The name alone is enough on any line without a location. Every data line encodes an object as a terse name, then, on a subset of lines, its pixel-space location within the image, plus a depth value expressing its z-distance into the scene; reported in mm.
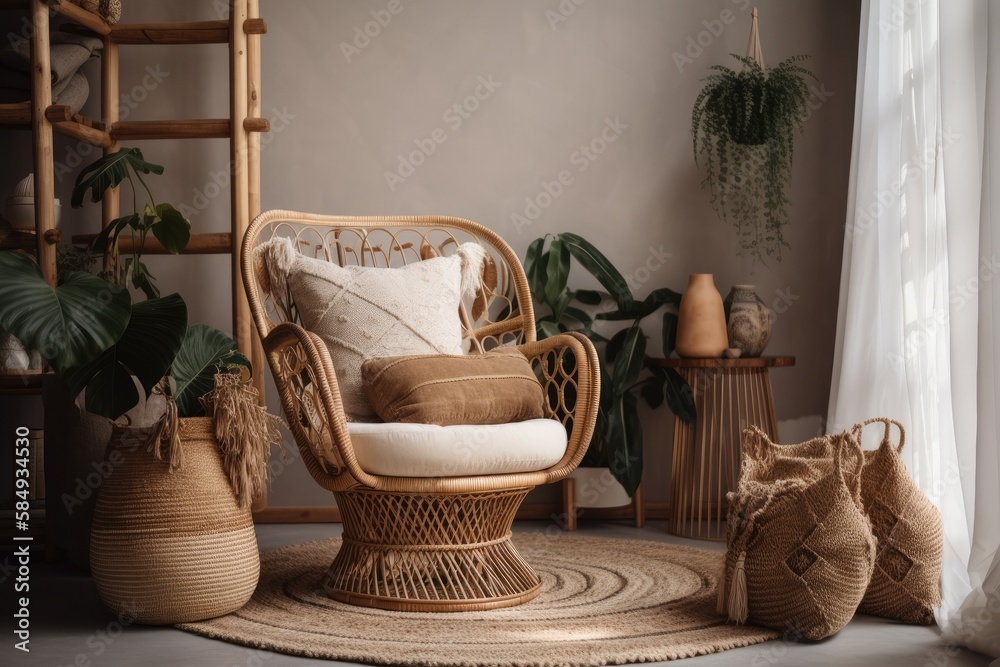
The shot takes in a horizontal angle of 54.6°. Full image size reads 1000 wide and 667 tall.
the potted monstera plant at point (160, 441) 1793
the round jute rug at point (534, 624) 1815
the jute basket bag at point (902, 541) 2008
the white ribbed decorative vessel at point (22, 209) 3000
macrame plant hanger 3293
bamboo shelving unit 3068
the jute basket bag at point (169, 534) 1977
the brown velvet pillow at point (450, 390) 2205
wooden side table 3158
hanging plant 3244
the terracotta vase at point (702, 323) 3143
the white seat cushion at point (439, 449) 2037
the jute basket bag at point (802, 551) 1856
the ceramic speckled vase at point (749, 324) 3152
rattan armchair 2090
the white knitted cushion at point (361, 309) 2479
